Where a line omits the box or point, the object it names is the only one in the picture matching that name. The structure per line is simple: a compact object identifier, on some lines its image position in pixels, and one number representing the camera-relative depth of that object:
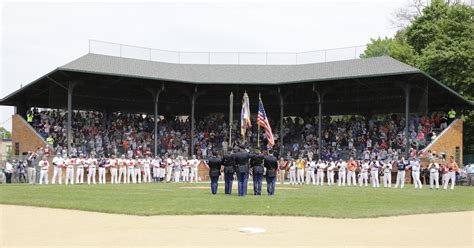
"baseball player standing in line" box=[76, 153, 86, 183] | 34.78
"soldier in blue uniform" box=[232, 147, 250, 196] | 23.38
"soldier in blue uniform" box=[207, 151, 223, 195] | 24.34
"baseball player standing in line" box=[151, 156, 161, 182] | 37.97
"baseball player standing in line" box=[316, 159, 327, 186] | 36.34
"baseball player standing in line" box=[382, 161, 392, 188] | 33.66
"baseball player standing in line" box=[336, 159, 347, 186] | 35.91
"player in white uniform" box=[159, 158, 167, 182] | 38.41
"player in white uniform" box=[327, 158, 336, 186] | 36.12
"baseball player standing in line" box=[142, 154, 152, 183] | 37.72
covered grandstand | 39.97
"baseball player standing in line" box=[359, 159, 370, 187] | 34.80
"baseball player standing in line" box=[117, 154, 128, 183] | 36.56
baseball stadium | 14.05
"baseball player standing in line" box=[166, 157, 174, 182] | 38.09
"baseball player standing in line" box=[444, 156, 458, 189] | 31.36
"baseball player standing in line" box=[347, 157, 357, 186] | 35.56
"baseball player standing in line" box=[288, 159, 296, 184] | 37.03
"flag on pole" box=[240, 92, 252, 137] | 30.16
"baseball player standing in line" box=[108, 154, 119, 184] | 36.32
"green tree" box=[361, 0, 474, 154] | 45.09
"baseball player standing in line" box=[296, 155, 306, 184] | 36.56
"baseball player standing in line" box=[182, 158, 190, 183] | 38.12
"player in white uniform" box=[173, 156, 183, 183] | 38.06
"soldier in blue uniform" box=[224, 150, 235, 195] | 24.00
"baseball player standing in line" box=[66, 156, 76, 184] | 34.06
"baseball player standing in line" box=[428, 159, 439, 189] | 31.37
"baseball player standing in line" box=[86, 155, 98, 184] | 35.35
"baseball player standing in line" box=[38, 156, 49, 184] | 33.34
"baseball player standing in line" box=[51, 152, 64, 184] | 33.56
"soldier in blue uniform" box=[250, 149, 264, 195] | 23.83
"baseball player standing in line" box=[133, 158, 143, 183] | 37.19
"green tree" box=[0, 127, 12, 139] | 113.79
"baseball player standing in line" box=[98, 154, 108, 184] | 36.34
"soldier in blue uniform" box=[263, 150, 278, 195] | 23.98
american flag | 30.02
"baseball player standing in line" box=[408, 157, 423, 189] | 31.72
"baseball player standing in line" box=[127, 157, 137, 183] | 36.88
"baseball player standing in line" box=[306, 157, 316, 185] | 36.66
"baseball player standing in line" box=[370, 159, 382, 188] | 33.78
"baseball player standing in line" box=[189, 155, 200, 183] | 38.25
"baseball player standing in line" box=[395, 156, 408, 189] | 32.28
